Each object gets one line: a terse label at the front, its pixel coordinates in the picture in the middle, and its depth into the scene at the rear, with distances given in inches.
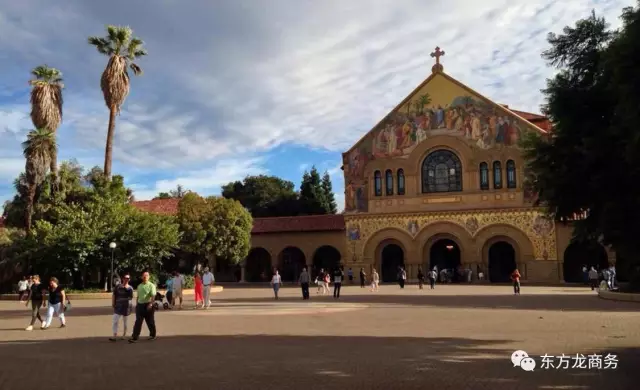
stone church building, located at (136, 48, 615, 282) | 1626.5
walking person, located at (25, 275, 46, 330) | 635.5
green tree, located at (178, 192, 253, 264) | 1619.1
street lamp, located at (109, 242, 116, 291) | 1197.7
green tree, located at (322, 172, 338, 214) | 2940.5
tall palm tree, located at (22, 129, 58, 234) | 1371.8
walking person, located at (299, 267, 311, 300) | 1043.9
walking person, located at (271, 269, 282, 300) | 1066.7
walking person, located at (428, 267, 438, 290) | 1382.9
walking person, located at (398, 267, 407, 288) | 1403.8
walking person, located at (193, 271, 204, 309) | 935.0
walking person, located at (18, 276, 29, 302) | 1194.0
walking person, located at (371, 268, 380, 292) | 1352.1
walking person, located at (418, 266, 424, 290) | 1367.6
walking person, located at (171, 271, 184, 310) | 911.2
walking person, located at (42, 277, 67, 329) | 623.8
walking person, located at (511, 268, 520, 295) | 1106.7
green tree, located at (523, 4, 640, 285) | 406.9
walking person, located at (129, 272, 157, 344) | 515.2
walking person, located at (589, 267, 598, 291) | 1266.0
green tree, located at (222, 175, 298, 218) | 2856.8
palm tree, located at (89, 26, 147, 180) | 1453.0
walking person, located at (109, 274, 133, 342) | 531.8
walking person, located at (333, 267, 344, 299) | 1080.2
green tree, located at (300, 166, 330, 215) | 2822.3
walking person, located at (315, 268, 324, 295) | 1256.5
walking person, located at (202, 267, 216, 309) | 893.8
